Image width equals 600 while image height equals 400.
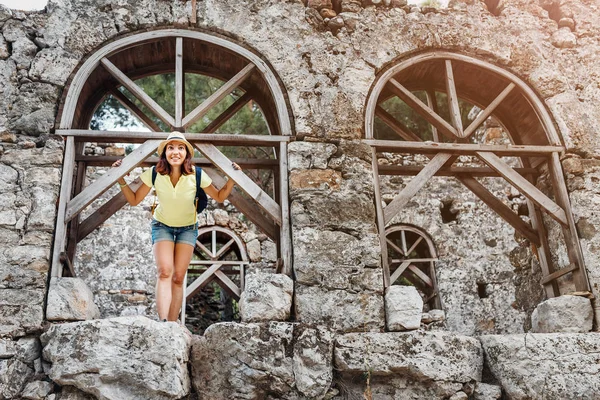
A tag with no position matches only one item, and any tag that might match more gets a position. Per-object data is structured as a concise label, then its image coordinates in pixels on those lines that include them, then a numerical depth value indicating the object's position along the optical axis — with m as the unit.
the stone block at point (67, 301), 3.60
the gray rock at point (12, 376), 3.33
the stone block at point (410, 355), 3.59
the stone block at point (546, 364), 3.61
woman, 3.58
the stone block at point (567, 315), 4.07
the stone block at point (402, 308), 3.80
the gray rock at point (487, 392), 3.66
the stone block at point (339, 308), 3.78
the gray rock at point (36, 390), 3.34
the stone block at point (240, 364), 3.45
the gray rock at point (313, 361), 3.48
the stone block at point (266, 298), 3.71
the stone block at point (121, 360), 3.25
